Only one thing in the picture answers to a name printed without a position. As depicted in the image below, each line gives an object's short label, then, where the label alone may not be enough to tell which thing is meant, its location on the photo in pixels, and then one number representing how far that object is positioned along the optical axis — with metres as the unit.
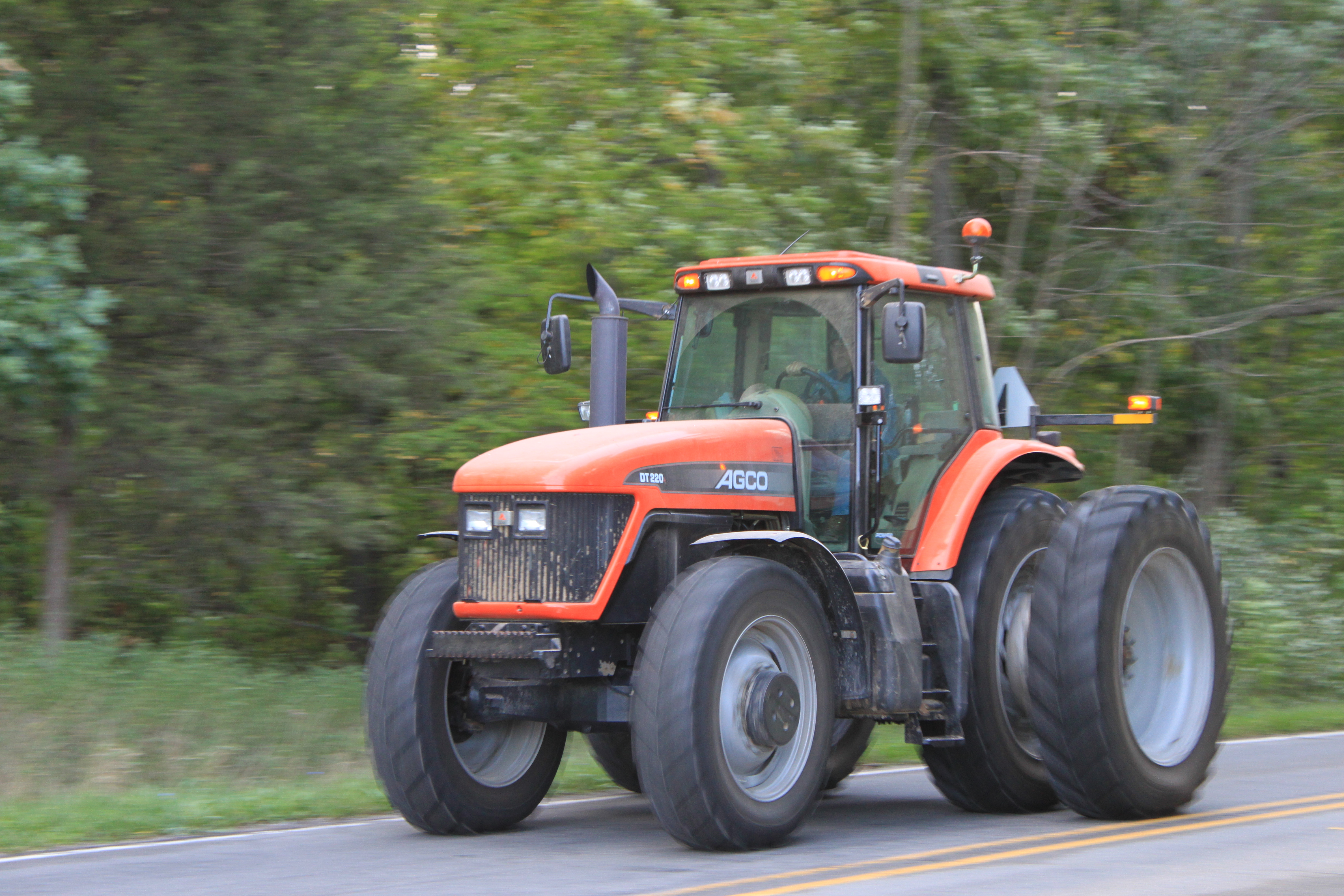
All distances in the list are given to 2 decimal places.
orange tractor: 13.64
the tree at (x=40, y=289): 20.12
